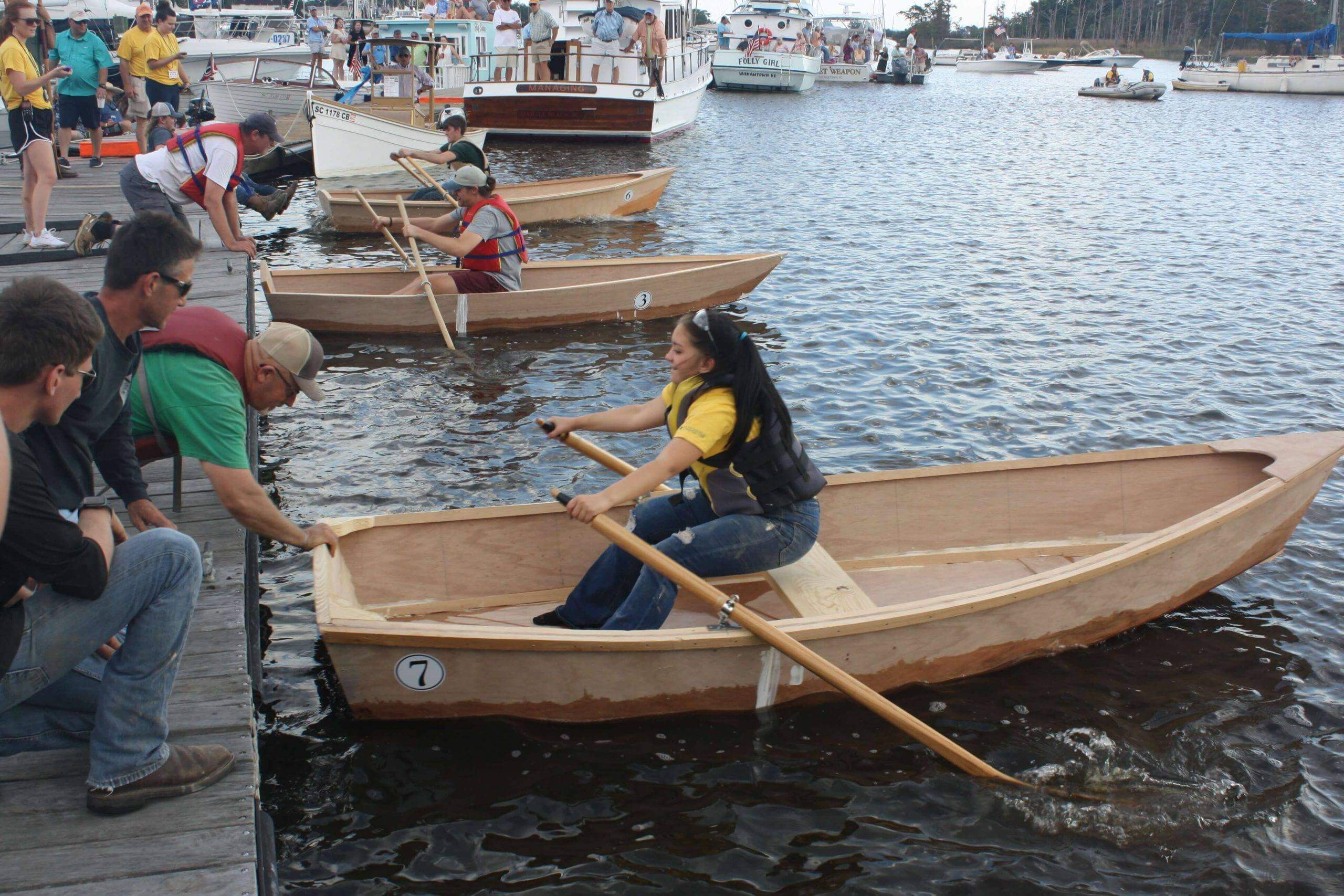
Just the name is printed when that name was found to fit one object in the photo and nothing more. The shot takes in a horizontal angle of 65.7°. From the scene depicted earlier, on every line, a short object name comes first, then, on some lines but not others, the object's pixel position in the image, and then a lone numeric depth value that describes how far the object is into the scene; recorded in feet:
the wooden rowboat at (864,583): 16.24
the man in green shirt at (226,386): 13.96
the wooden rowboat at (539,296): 35.50
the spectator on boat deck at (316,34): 107.34
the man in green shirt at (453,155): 37.93
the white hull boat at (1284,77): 186.60
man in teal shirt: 41.04
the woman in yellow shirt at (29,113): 31.99
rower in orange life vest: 34.65
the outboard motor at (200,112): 63.46
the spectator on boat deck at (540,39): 89.51
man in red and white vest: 28.94
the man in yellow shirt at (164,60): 44.55
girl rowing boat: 16.16
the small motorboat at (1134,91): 173.88
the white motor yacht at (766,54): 171.32
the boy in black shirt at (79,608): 9.29
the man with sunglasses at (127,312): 13.15
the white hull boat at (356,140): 63.10
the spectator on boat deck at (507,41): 90.58
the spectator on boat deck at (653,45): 91.15
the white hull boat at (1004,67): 294.66
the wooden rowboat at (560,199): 51.72
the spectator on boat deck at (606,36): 91.15
